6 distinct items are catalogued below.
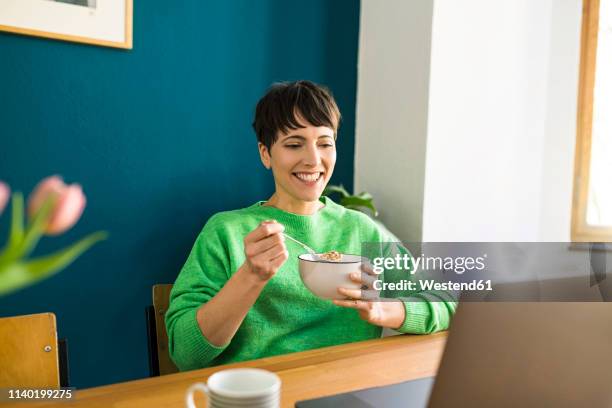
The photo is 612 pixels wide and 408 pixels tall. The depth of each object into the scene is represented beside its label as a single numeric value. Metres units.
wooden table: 0.82
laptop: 0.56
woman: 1.05
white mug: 0.57
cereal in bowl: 1.04
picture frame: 1.54
